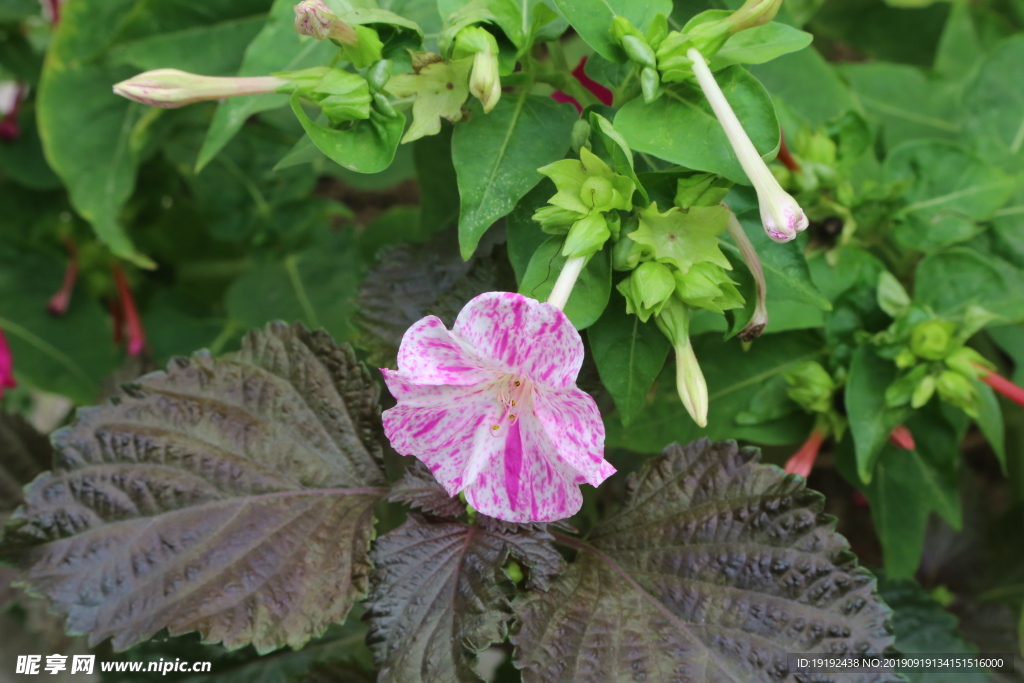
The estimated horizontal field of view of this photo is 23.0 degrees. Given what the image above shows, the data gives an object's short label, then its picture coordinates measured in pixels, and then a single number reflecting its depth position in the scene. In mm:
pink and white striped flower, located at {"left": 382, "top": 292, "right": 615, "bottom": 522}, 335
